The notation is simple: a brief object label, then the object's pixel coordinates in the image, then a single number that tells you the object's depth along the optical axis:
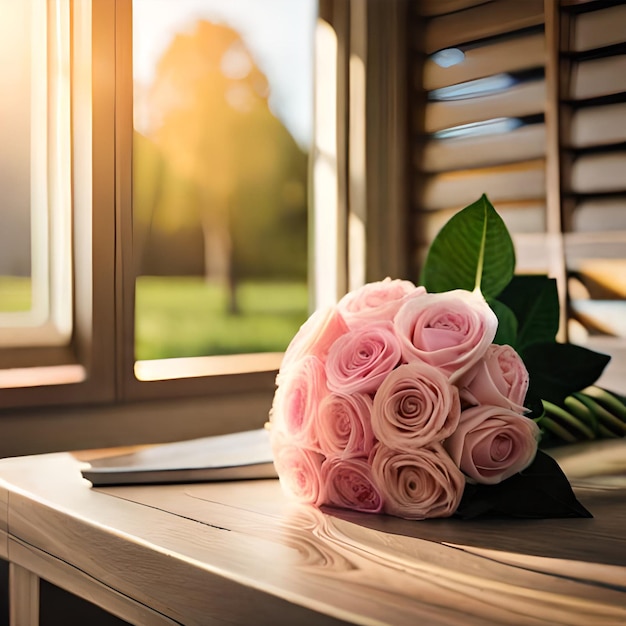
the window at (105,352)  1.16
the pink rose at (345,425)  0.67
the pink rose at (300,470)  0.71
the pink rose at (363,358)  0.67
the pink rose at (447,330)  0.66
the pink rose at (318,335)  0.72
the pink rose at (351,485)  0.69
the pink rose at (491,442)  0.66
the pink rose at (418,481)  0.65
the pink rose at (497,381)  0.67
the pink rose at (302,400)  0.70
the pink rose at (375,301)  0.72
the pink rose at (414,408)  0.65
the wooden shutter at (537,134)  1.41
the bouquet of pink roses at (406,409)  0.66
